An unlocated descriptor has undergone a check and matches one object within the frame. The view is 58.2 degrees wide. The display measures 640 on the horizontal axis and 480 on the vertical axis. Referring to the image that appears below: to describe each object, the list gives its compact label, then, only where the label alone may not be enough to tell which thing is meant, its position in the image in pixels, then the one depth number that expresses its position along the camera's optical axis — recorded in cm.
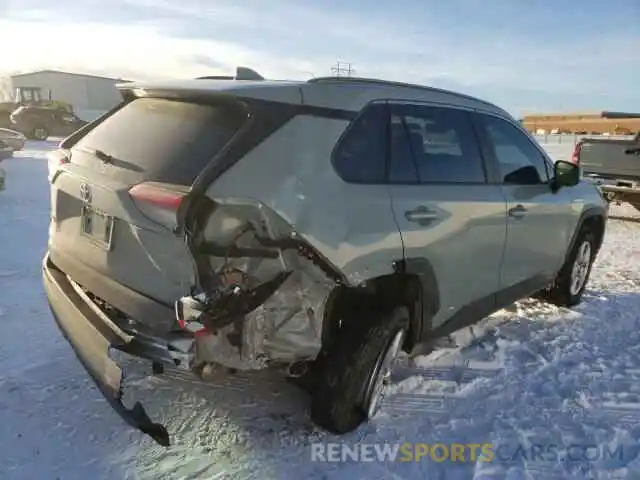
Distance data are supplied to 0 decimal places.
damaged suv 258
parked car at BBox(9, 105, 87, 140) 2538
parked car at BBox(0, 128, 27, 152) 1559
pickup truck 989
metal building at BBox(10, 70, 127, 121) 5144
